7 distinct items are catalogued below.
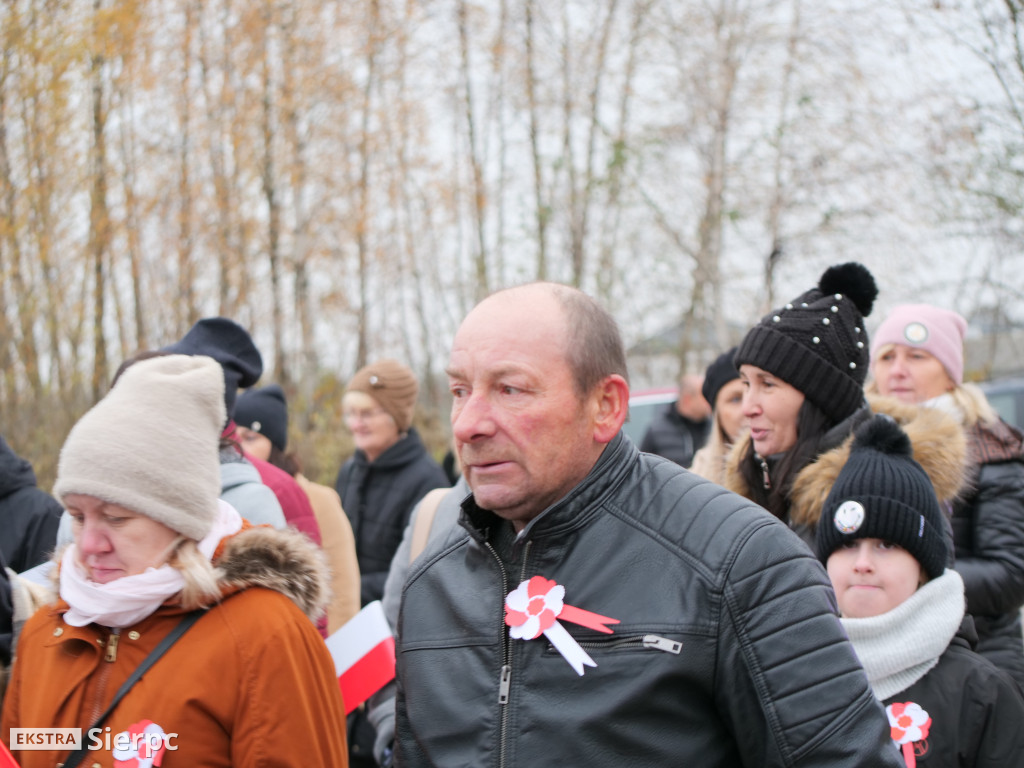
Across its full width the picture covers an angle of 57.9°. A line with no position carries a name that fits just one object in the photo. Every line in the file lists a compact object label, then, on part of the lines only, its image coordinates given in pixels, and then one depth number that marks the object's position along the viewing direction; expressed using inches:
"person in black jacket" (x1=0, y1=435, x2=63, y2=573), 134.4
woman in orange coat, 85.2
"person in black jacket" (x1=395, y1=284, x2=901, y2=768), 59.4
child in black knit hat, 89.3
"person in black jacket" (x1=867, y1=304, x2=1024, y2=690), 117.9
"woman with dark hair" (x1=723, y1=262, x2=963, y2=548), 111.2
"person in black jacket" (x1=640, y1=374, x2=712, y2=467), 296.1
